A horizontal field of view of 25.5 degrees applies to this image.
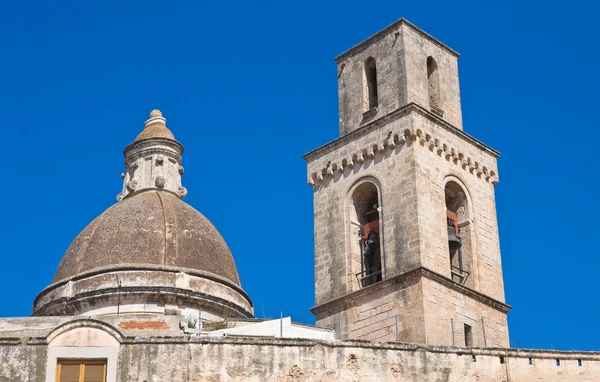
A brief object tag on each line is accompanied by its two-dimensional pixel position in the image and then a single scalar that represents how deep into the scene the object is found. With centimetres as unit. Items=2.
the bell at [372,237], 3553
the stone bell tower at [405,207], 3344
